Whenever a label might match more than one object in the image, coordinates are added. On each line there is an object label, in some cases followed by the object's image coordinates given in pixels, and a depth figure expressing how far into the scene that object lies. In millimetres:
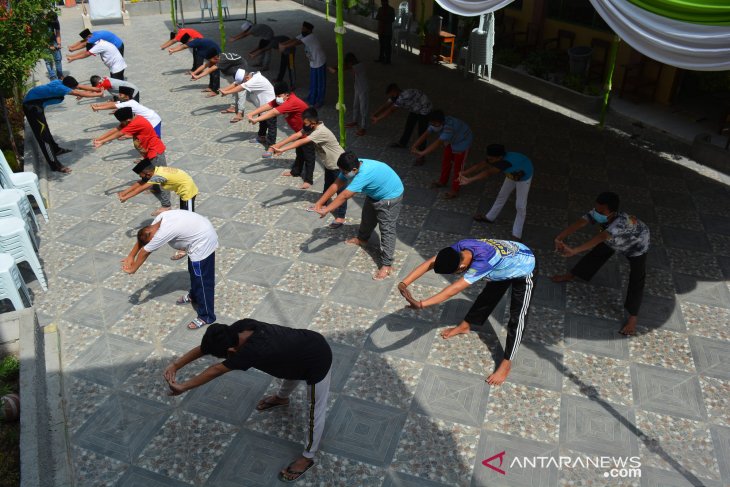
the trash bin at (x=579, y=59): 13812
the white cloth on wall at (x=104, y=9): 21172
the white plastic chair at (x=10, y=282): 6121
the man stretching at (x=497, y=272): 5023
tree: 8242
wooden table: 16625
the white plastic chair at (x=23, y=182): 8250
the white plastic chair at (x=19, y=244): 6809
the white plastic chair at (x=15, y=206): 7367
